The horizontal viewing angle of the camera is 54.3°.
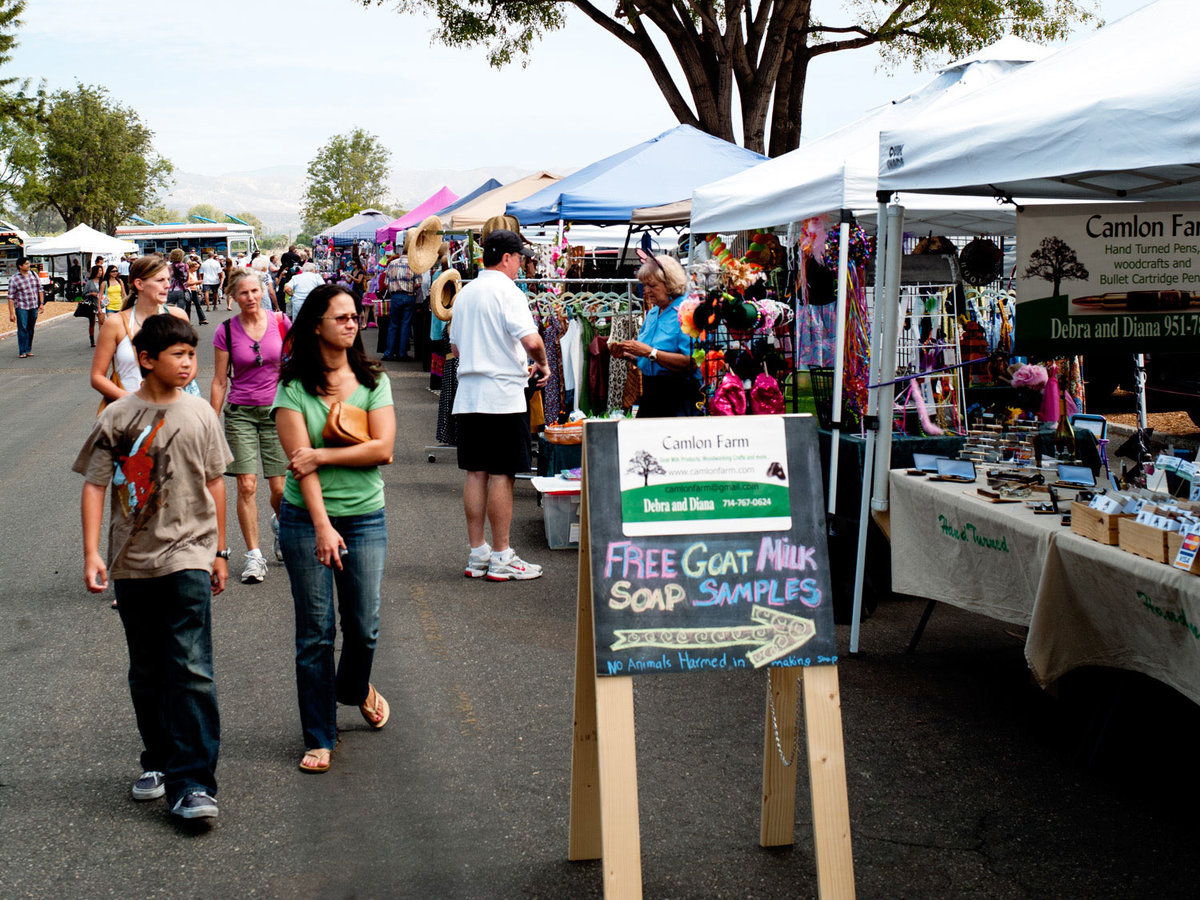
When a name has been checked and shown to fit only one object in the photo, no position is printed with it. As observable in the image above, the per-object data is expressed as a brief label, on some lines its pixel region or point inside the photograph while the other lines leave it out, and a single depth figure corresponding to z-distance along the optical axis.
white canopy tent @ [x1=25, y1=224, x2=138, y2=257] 48.81
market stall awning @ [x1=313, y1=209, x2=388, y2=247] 35.47
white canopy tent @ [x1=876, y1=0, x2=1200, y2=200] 4.00
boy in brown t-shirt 3.88
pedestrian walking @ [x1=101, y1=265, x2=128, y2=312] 23.20
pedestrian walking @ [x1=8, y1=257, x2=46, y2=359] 23.20
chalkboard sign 3.28
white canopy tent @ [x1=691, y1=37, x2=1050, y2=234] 6.56
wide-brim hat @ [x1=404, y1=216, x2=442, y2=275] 15.17
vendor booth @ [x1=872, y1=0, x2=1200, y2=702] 3.97
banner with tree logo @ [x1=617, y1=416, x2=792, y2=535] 3.34
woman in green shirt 4.20
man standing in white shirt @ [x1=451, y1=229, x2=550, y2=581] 7.00
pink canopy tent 23.27
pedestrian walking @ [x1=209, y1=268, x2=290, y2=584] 6.71
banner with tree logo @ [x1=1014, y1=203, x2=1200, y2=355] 5.39
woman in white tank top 6.20
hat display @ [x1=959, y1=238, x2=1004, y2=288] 8.01
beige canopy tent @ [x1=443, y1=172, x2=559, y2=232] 17.00
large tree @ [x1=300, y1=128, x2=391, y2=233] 111.38
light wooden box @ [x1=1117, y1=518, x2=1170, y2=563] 3.93
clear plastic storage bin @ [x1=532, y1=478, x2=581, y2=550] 8.02
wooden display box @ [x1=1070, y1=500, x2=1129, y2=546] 4.20
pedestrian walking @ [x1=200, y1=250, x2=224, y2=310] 44.41
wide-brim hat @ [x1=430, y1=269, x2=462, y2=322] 10.95
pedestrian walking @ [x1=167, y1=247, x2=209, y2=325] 15.65
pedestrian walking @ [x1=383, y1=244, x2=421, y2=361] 20.56
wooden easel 3.08
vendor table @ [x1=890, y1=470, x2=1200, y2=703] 3.89
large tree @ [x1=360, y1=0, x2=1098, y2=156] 19.92
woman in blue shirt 7.34
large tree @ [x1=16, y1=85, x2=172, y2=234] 66.94
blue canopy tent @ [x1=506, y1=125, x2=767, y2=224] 12.66
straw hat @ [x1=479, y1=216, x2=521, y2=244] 13.05
